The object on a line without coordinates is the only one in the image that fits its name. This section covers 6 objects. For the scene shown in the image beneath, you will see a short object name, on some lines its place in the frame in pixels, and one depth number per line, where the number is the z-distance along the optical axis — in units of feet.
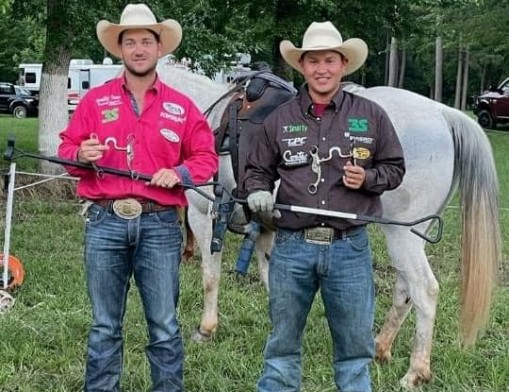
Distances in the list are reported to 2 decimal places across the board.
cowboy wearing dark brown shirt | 9.38
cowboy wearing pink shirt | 10.12
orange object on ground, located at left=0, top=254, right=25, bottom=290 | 16.72
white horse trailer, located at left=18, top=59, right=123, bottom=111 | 103.45
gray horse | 12.85
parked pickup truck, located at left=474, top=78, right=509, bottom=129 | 81.20
